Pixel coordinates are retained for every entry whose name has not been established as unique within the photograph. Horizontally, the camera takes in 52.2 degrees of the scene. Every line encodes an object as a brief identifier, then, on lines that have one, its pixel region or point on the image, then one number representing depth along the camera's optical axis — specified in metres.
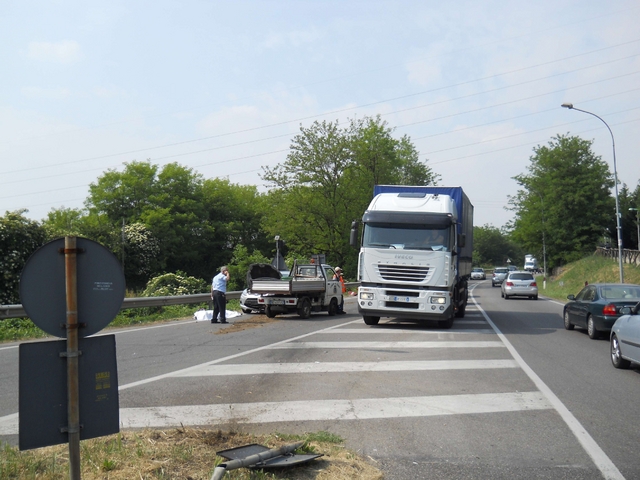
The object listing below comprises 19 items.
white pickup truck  21.03
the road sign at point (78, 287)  4.01
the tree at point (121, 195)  68.50
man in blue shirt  19.61
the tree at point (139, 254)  58.75
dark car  14.60
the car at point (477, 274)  86.99
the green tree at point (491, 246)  151.62
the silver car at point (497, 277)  64.03
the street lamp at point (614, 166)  30.81
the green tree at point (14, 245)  25.36
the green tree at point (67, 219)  59.09
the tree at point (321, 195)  51.72
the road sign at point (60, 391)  4.02
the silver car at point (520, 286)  37.28
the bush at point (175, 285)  30.08
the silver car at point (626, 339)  9.93
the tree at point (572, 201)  64.31
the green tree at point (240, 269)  40.53
